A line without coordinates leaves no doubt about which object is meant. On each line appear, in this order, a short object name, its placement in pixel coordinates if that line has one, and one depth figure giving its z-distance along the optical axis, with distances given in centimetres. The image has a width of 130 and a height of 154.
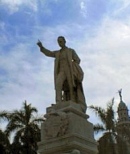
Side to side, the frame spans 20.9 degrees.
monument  1013
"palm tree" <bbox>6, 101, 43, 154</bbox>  2619
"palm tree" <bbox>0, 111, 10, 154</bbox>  2542
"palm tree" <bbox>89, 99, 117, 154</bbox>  2437
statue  1133
